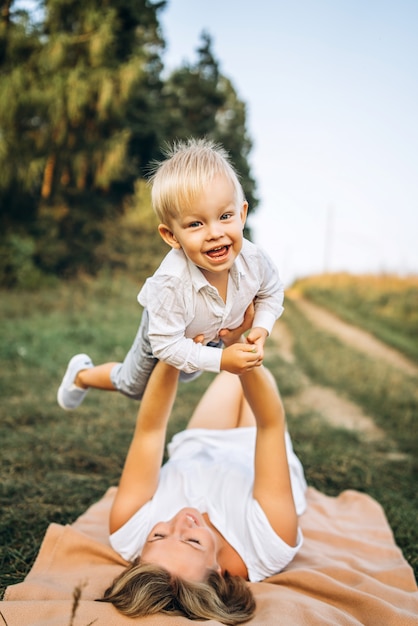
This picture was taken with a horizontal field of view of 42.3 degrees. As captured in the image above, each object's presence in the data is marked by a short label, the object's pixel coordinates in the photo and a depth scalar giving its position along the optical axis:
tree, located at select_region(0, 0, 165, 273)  13.22
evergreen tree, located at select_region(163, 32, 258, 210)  21.11
